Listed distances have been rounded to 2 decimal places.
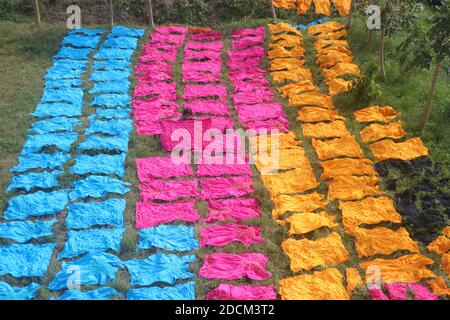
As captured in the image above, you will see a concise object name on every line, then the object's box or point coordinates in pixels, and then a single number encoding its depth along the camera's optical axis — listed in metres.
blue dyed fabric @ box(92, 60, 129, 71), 11.17
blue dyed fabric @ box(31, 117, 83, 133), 9.20
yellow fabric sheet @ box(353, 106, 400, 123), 9.46
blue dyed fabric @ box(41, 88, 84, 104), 10.03
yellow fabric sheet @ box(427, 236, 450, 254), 6.96
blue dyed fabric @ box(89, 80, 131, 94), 10.36
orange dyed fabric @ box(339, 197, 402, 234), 7.35
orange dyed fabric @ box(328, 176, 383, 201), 7.80
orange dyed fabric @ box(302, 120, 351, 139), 9.11
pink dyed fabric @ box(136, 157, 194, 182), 8.19
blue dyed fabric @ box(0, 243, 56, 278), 6.55
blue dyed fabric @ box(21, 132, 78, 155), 8.73
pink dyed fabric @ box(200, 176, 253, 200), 7.86
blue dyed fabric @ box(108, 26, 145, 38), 12.42
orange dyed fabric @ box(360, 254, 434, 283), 6.55
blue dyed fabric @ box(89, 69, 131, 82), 10.74
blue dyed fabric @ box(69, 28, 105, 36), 12.48
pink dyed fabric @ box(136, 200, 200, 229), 7.33
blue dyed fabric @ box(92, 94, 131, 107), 9.93
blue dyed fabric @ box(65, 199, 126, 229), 7.27
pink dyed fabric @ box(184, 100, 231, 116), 9.73
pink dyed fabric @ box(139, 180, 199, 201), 7.77
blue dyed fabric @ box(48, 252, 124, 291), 6.40
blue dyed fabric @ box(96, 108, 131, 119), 9.59
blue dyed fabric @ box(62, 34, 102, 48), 11.98
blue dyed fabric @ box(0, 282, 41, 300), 6.23
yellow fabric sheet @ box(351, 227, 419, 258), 6.91
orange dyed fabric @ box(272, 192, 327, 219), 7.55
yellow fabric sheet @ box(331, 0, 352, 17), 13.18
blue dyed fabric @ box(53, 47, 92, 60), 11.53
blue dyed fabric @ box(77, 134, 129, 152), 8.75
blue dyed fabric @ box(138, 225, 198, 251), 6.94
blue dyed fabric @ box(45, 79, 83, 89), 10.47
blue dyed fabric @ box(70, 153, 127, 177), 8.23
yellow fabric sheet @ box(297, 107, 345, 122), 9.50
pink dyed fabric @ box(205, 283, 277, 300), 6.22
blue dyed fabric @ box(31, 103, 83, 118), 9.59
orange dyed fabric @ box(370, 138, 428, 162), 8.54
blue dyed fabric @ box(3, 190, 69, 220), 7.43
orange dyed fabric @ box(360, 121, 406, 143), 8.99
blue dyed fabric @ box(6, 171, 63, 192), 7.92
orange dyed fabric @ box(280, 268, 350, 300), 6.28
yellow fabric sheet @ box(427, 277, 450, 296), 6.38
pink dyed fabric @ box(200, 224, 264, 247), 7.02
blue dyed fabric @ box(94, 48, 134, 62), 11.54
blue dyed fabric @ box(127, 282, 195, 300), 6.26
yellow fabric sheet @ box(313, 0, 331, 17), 13.19
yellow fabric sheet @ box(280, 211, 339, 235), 7.21
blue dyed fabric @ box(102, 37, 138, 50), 11.95
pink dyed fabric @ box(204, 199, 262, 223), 7.42
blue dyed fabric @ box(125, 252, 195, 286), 6.48
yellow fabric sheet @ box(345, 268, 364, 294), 6.40
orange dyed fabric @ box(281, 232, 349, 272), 6.71
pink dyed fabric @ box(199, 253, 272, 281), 6.52
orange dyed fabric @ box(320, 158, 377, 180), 8.19
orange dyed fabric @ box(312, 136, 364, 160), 8.61
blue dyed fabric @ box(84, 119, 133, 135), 9.16
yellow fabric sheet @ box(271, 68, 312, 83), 10.78
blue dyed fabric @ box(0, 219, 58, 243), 7.05
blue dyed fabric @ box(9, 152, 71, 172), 8.32
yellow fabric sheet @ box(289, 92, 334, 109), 9.91
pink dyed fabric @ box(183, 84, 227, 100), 10.21
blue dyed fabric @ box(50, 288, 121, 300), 6.19
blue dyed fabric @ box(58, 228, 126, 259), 6.84
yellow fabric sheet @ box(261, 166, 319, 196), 7.96
